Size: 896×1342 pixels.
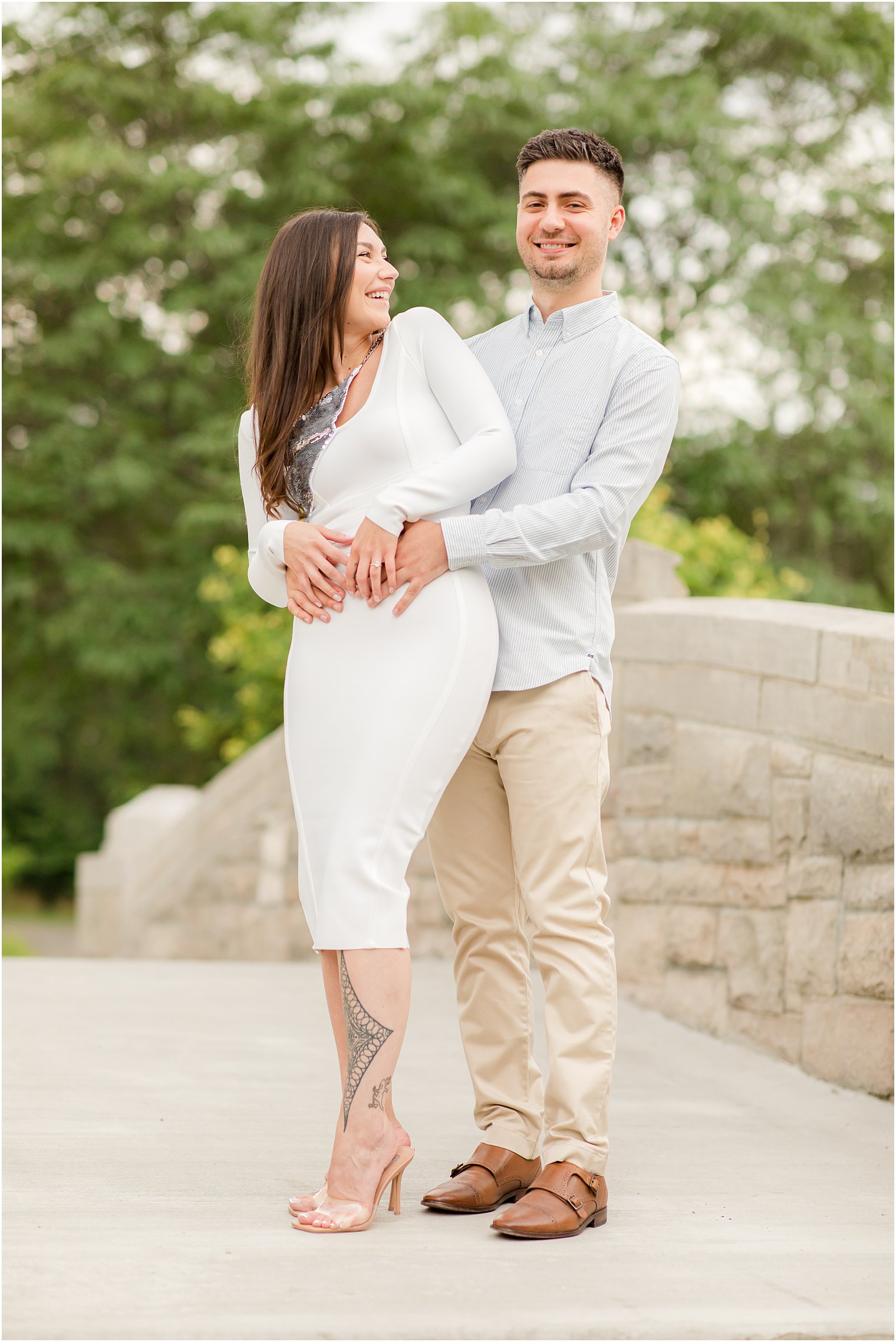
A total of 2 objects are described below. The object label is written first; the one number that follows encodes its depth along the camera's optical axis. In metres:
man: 5.41
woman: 5.25
